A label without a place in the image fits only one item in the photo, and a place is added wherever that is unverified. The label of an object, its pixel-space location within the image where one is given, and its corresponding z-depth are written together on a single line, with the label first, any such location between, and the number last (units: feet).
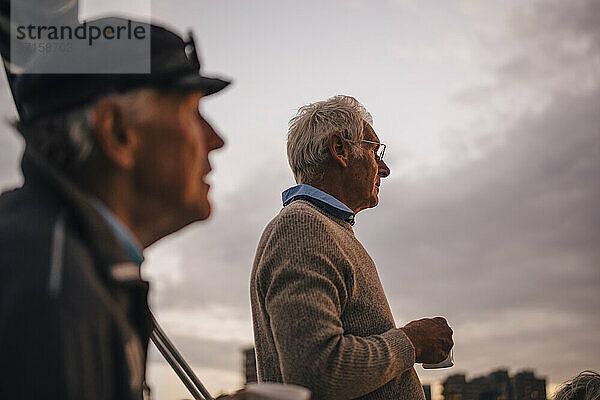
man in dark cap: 2.67
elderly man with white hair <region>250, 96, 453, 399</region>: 5.96
